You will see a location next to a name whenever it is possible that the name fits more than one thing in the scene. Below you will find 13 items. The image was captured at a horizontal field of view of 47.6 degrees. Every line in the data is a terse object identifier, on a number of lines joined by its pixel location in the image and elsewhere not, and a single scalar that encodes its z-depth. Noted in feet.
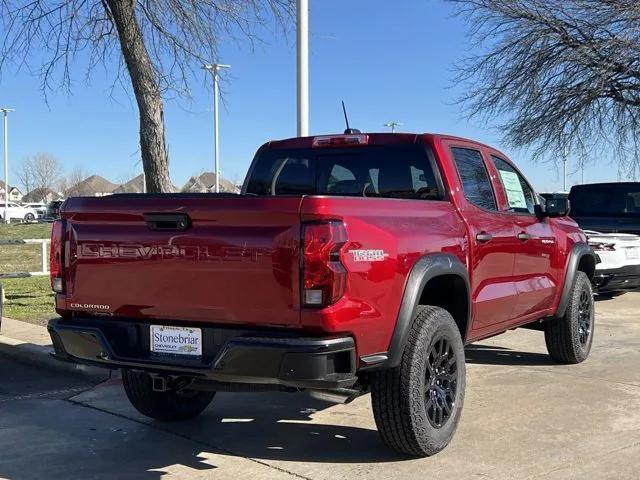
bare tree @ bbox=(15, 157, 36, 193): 322.14
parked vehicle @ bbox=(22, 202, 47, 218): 212.64
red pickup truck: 12.09
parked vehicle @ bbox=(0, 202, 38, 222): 196.85
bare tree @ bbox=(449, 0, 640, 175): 50.89
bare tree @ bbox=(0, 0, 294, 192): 30.17
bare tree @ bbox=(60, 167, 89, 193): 353.02
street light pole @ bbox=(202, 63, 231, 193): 122.97
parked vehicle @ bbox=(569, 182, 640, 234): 39.52
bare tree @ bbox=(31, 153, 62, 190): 322.14
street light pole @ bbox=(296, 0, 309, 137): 31.76
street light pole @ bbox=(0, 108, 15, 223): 190.29
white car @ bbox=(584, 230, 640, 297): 34.47
